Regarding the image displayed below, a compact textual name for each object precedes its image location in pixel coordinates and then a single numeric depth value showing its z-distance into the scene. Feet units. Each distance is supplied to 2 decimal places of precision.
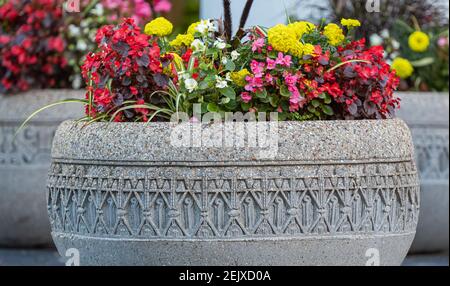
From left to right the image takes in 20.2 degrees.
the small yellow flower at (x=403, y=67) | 24.20
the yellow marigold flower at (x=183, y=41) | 14.35
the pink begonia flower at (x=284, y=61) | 12.96
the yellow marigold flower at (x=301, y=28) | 13.58
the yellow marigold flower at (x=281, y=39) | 13.03
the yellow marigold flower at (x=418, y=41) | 24.66
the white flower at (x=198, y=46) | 13.20
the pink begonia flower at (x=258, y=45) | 13.22
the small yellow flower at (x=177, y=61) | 13.57
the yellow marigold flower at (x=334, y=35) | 14.18
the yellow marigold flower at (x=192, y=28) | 14.23
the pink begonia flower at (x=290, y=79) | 12.87
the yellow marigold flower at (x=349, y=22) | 14.25
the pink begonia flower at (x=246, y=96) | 12.77
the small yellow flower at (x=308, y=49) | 13.29
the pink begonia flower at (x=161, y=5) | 26.55
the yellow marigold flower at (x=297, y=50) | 13.14
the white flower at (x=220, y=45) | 13.16
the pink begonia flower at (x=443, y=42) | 25.36
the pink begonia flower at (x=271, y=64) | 12.89
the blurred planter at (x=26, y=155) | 22.43
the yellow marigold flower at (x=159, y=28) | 13.92
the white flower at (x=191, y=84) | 12.83
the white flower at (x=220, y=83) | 12.78
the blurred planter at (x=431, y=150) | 22.72
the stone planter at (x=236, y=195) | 12.01
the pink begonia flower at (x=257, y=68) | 12.83
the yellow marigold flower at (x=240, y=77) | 12.97
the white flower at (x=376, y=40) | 25.50
